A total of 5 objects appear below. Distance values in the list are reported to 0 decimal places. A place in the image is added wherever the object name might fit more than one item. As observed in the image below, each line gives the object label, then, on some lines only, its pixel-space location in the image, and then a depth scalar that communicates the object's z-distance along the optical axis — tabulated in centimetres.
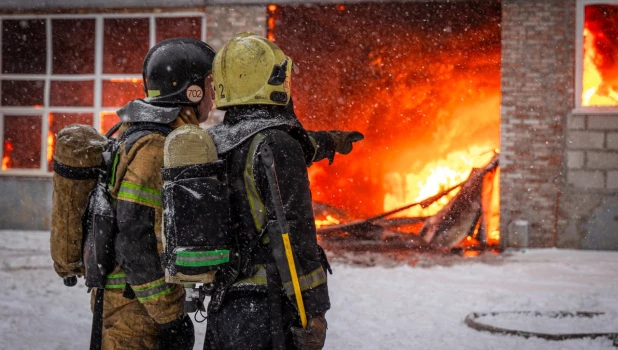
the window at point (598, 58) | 1055
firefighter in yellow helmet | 276
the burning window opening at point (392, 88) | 1433
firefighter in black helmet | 319
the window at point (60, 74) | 1228
